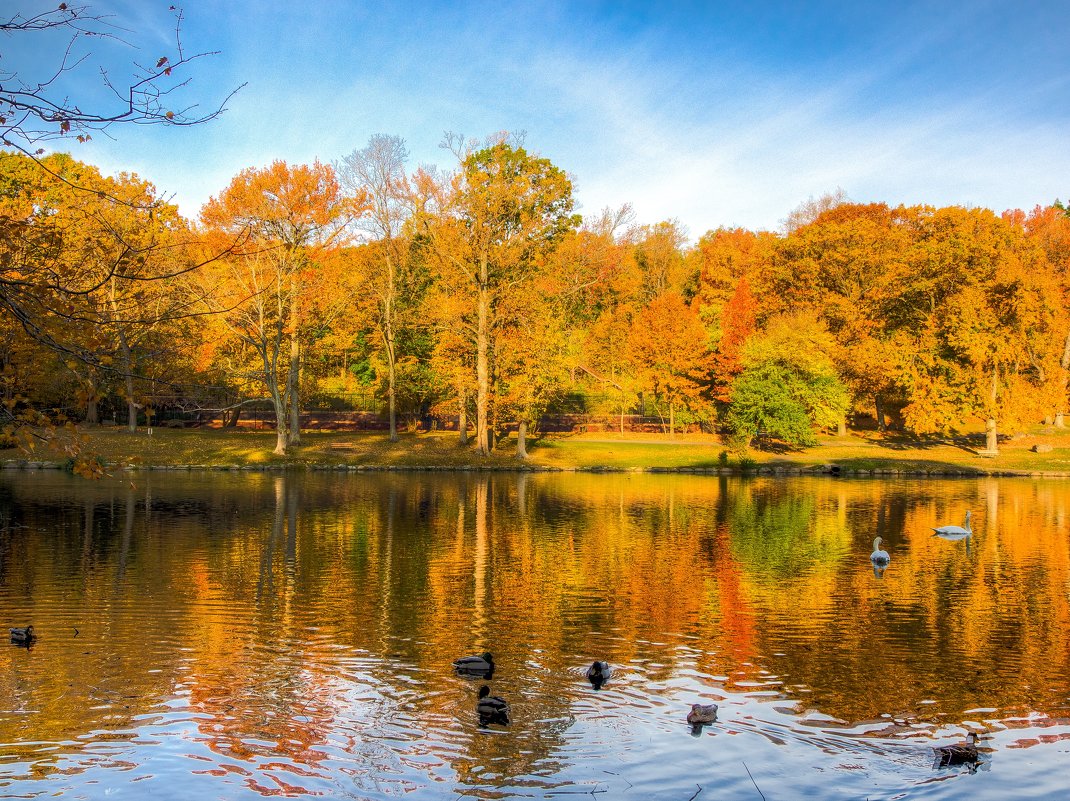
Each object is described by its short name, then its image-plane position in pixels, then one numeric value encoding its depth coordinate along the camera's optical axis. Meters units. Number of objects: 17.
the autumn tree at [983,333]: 54.34
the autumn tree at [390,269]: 50.00
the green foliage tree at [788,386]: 52.97
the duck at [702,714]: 10.28
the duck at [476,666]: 11.66
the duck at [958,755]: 9.24
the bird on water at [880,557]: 21.03
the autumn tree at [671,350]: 58.94
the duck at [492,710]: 10.22
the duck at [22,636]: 12.80
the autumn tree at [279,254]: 43.47
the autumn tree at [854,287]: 60.97
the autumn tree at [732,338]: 58.94
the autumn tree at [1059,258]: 57.19
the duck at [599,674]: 11.70
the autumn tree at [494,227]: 47.84
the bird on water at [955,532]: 25.04
